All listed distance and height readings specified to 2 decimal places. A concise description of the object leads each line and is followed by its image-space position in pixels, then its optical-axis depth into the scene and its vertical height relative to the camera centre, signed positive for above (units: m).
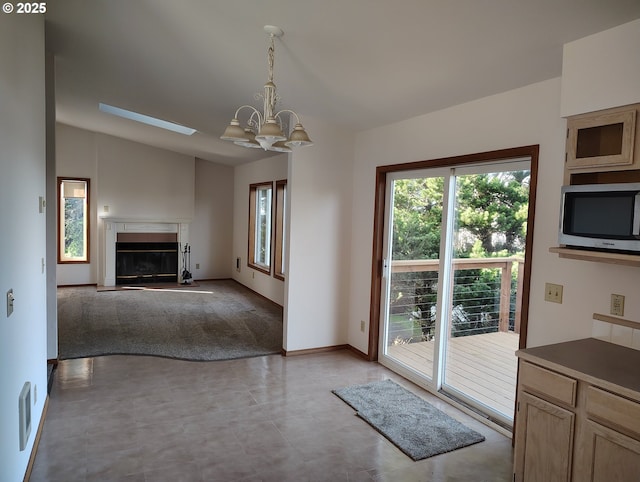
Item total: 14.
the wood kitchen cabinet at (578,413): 1.81 -0.83
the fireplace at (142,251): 7.99 -0.67
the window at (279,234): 6.89 -0.24
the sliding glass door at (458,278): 3.17 -0.44
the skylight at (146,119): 5.96 +1.33
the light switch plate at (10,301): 1.97 -0.41
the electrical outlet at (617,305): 2.33 -0.40
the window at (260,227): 7.58 -0.15
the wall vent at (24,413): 2.29 -1.08
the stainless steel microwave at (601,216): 2.00 +0.06
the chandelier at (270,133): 2.39 +0.49
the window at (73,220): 7.84 -0.14
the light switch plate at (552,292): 2.67 -0.40
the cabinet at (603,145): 2.08 +0.41
